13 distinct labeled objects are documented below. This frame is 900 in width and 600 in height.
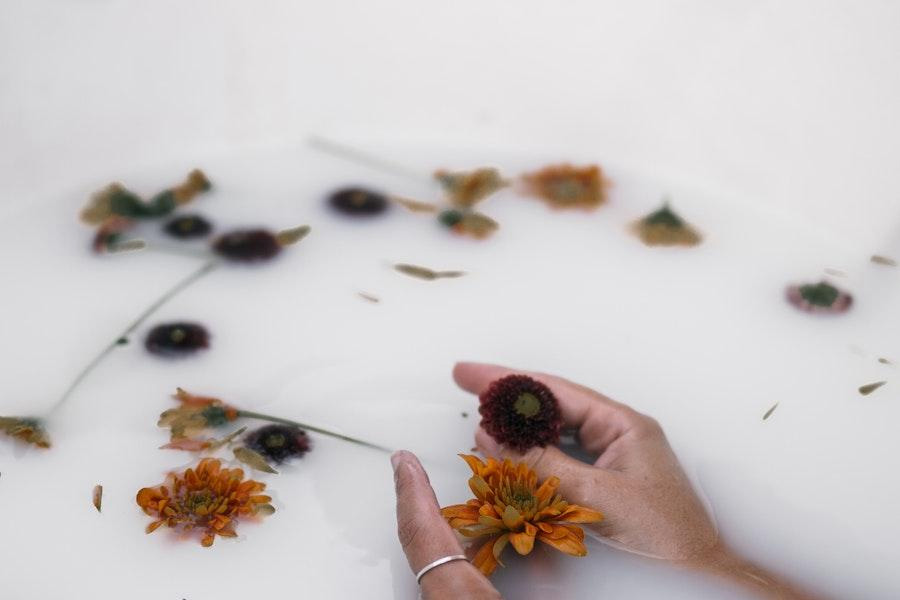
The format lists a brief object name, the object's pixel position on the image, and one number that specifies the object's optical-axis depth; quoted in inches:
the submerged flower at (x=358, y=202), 49.7
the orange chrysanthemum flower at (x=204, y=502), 33.8
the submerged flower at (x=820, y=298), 45.6
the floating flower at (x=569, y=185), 51.7
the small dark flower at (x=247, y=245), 46.4
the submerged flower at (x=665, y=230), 49.4
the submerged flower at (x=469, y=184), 51.1
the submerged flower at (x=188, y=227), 47.1
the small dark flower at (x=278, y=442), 37.4
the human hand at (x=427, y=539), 28.1
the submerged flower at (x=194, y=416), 38.0
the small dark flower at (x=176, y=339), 41.5
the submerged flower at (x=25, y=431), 37.2
